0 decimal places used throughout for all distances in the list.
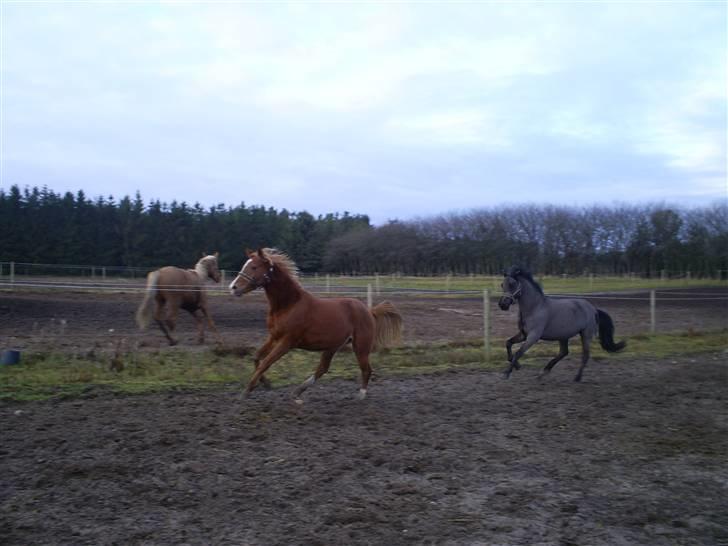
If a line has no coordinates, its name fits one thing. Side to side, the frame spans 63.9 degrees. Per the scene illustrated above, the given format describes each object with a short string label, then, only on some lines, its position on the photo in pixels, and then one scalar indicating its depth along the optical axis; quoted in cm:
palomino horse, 1159
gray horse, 923
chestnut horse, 692
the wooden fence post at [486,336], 1122
